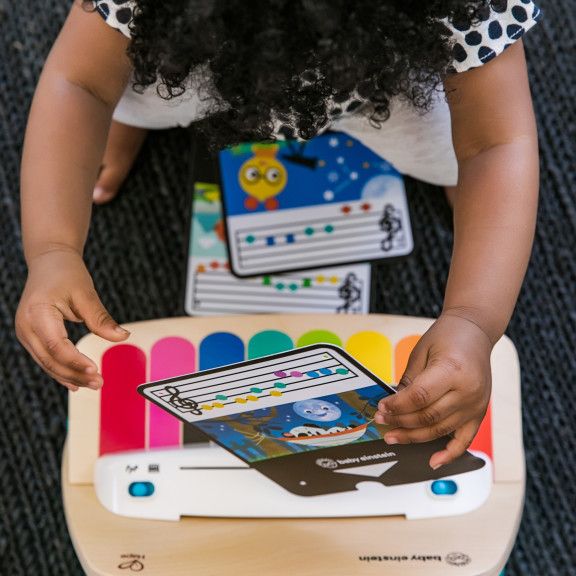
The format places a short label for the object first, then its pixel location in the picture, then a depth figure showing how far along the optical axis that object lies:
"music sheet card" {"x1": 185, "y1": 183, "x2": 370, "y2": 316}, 1.14
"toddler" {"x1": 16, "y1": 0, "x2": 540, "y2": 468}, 0.80
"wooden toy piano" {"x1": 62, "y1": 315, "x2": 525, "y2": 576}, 0.93
